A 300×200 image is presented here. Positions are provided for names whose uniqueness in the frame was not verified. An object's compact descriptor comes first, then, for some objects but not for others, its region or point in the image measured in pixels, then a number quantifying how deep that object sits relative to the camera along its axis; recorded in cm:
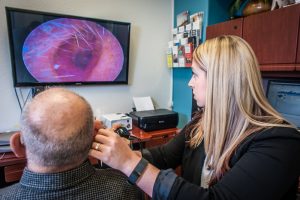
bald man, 63
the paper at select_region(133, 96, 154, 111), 242
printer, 208
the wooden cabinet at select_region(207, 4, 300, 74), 137
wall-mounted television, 180
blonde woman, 66
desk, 153
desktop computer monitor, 161
